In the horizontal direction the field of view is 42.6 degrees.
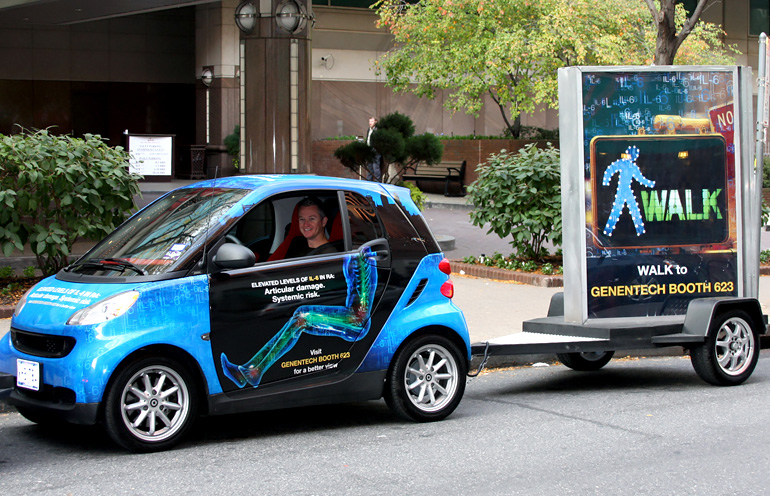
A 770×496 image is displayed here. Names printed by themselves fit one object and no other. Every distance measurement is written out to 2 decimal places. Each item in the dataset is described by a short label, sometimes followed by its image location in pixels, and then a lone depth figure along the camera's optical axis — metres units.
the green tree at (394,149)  17.66
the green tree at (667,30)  13.11
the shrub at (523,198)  13.42
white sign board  17.66
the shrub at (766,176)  24.00
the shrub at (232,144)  32.13
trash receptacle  33.62
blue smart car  5.84
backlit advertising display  8.01
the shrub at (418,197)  17.69
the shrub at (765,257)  15.15
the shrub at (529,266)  13.84
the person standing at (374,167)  18.25
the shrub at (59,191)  10.50
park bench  30.31
